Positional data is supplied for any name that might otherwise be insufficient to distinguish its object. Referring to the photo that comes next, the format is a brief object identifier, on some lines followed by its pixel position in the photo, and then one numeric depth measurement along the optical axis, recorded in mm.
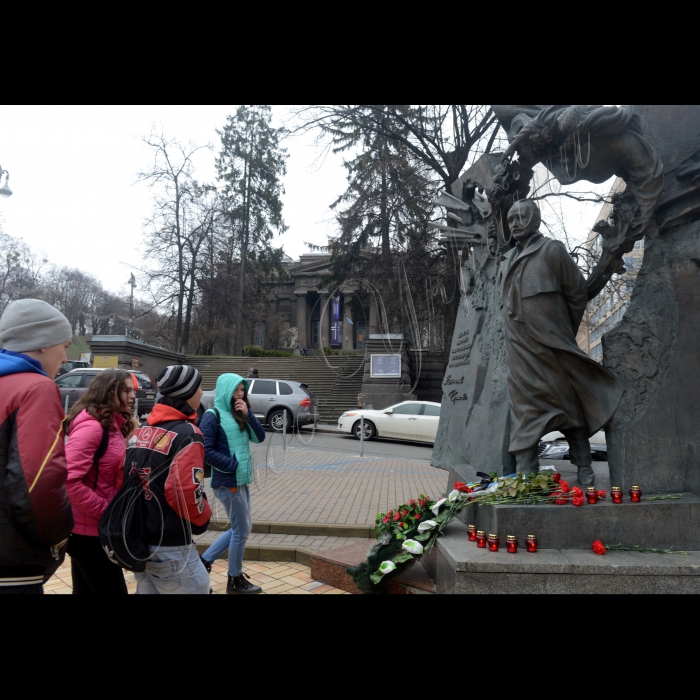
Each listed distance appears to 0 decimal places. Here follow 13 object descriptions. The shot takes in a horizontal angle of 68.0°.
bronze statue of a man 4262
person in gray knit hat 2006
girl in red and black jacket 2609
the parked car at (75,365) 27075
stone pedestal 3506
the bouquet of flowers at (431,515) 3977
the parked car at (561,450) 9008
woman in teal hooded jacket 4230
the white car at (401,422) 15750
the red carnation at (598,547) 3672
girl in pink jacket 2922
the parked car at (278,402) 17109
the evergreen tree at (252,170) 40062
